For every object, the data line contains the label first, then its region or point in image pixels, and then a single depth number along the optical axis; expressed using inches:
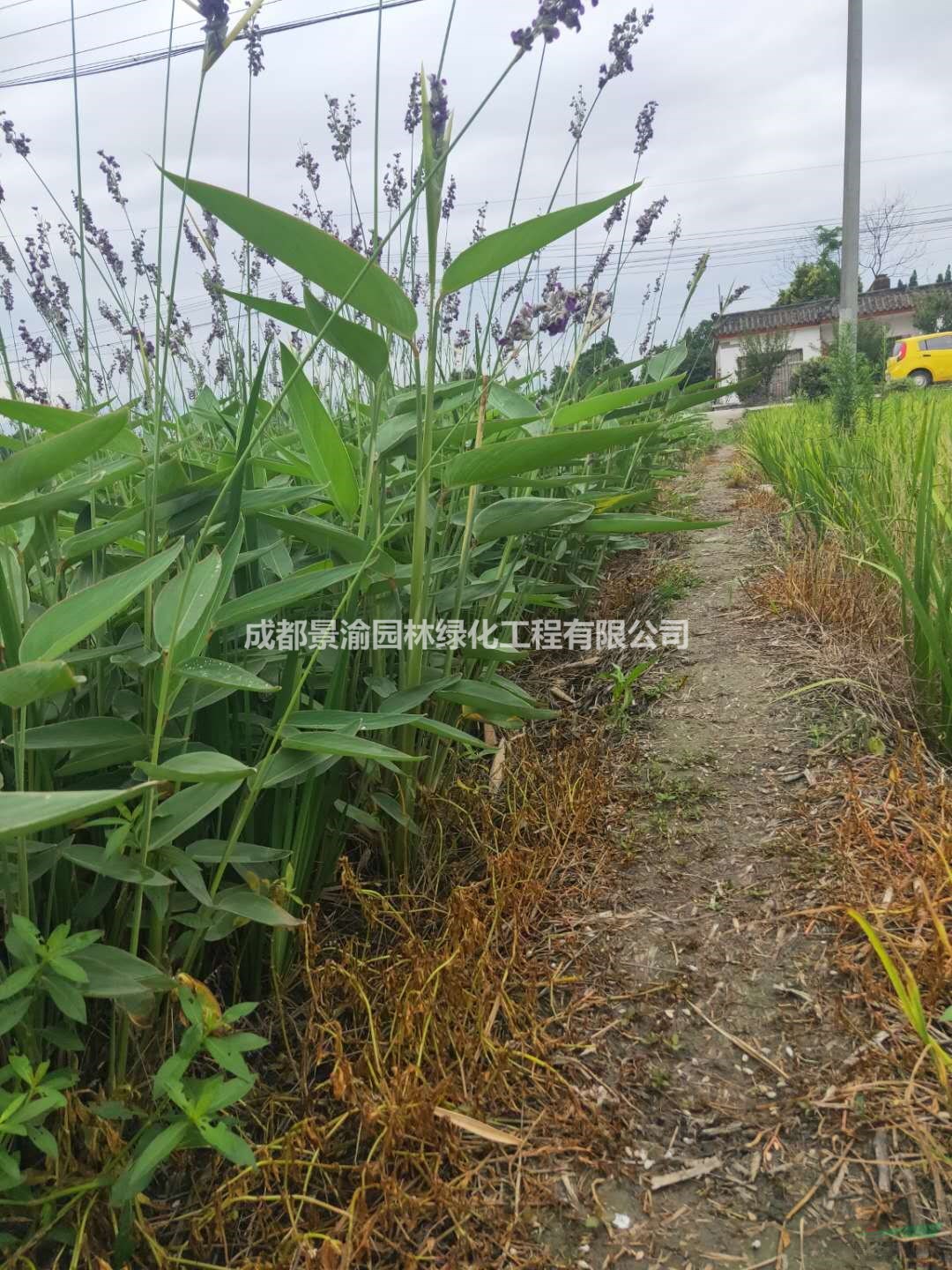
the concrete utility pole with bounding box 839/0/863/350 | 311.7
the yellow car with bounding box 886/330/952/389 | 631.8
